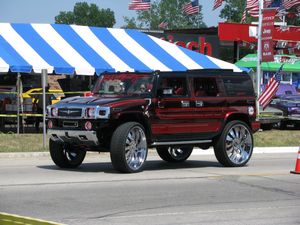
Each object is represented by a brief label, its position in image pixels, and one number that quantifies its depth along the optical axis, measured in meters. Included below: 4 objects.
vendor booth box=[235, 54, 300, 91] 40.22
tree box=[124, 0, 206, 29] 100.81
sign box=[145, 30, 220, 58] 40.62
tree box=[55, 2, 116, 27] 117.81
